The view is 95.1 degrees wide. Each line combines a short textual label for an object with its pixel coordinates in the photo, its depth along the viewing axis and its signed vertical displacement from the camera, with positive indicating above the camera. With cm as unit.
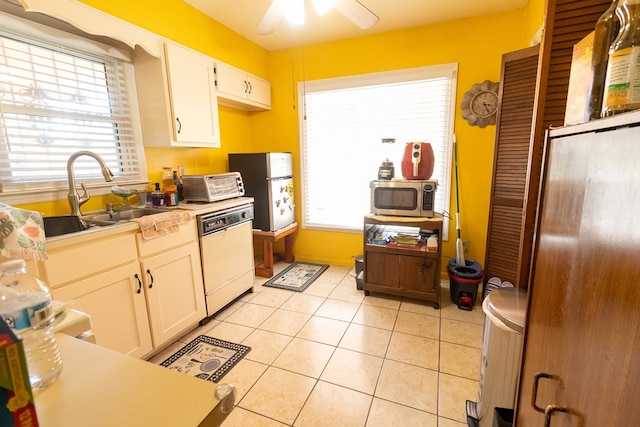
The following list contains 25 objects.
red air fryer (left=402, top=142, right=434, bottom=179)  254 +3
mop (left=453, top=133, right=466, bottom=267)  271 -70
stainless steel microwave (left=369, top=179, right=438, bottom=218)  253 -29
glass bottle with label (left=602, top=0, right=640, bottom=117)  55 +18
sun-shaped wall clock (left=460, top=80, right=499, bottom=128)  267 +54
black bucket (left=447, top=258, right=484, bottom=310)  251 -104
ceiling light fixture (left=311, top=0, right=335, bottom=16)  168 +92
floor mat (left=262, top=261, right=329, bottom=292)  307 -123
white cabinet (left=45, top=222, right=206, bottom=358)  149 -71
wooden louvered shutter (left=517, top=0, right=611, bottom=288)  106 +38
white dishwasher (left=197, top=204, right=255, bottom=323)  229 -74
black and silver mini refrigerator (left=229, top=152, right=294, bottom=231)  307 -17
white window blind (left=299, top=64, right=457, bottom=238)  292 +35
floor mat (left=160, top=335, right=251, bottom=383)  184 -127
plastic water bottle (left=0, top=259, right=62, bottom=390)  58 -30
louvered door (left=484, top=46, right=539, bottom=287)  210 +2
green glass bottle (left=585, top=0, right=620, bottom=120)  67 +25
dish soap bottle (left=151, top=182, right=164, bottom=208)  231 -24
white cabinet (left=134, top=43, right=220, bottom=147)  223 +57
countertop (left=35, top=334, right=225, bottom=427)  53 -44
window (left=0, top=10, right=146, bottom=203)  167 +38
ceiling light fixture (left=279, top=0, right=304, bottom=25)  175 +94
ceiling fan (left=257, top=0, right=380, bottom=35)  174 +96
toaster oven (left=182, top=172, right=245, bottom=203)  240 -17
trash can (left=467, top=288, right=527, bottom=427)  122 -82
